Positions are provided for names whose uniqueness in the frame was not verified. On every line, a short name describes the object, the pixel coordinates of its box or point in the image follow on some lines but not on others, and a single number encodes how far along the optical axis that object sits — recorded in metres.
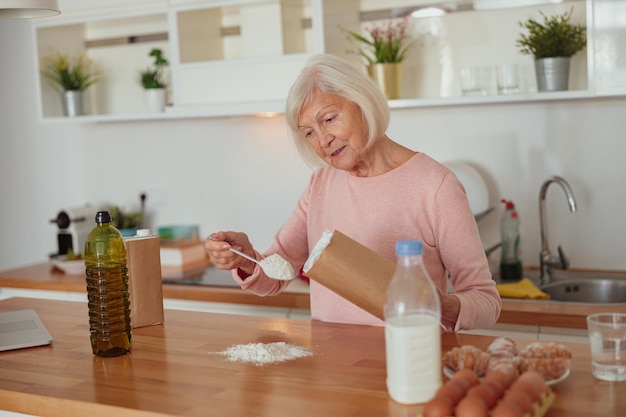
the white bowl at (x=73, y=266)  3.55
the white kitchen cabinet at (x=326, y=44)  2.91
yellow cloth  2.77
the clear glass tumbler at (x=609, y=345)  1.48
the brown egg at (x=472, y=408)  1.23
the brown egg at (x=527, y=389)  1.29
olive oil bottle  1.84
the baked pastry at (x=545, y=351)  1.50
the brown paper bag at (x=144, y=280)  2.06
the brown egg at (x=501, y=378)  1.33
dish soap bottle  3.05
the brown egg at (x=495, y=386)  1.30
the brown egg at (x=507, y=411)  1.22
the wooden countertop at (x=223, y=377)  1.45
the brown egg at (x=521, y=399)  1.25
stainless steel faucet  3.05
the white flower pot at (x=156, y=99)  3.64
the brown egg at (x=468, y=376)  1.35
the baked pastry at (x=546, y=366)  1.45
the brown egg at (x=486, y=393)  1.27
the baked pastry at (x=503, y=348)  1.50
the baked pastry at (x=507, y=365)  1.38
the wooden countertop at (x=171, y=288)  2.99
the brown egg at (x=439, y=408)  1.27
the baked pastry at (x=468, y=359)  1.46
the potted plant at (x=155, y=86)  3.65
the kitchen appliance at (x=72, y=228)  3.73
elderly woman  1.94
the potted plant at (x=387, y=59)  3.14
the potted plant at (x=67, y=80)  3.79
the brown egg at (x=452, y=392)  1.29
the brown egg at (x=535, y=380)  1.32
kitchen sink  2.98
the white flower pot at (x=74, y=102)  3.79
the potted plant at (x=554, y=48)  2.92
